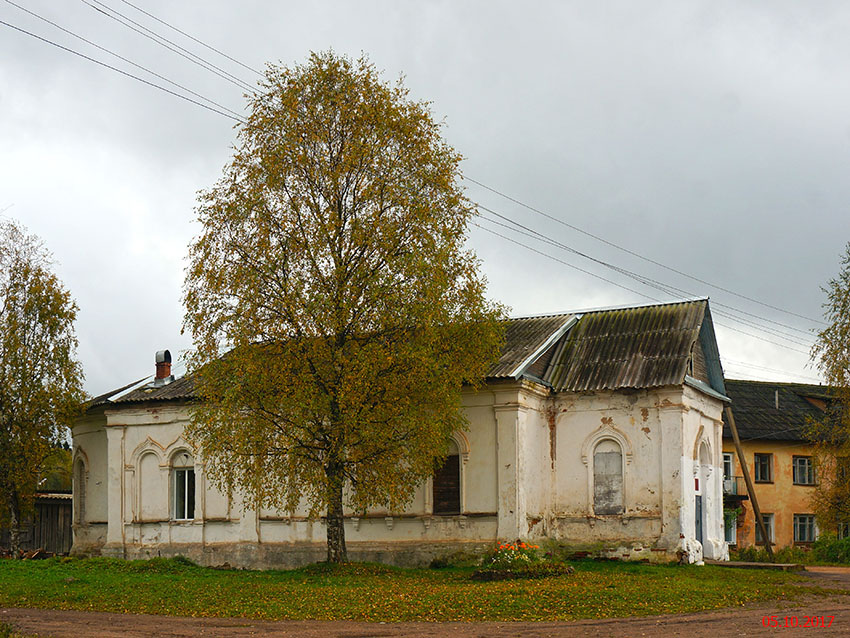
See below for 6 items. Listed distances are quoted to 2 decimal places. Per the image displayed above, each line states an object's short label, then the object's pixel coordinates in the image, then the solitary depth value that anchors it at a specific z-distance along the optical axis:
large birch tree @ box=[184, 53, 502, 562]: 22.45
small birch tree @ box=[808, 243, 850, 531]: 31.19
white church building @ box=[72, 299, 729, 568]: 25.59
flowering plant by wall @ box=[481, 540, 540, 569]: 21.62
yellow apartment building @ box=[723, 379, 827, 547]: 44.75
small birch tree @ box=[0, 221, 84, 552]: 31.38
